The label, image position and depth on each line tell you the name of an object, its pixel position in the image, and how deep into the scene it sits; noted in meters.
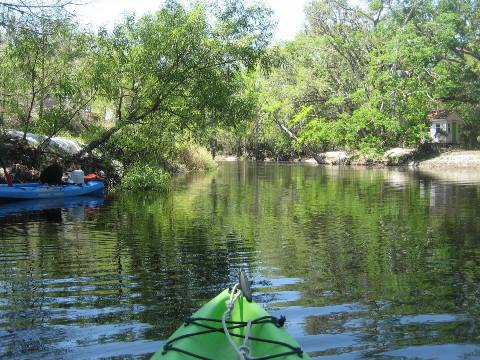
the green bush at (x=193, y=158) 45.02
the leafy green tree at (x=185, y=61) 24.14
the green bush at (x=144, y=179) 27.22
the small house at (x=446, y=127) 58.54
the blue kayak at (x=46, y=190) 20.97
